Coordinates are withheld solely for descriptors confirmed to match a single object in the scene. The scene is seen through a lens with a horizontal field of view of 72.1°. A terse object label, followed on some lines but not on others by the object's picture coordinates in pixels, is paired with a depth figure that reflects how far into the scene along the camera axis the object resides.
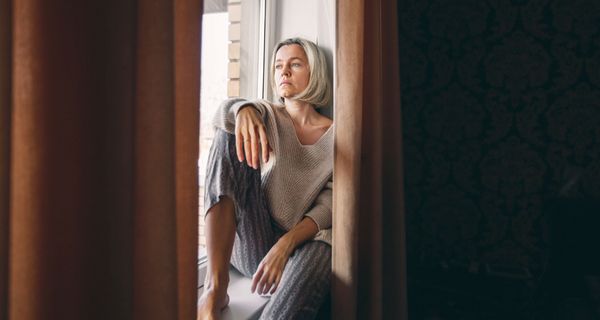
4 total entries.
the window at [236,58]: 1.65
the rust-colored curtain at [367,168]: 1.12
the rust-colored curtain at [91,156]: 0.38
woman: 1.11
